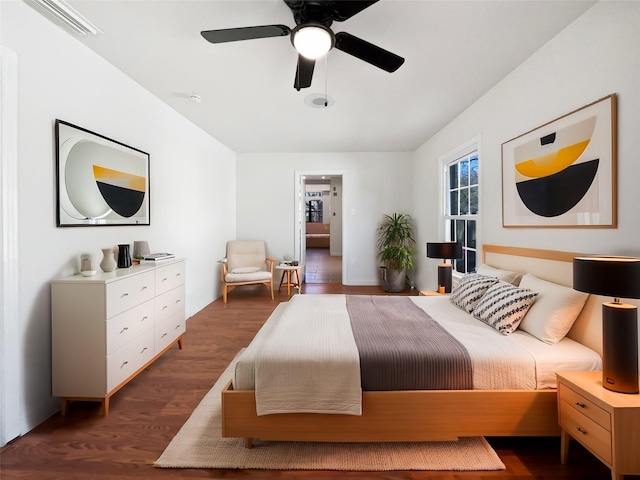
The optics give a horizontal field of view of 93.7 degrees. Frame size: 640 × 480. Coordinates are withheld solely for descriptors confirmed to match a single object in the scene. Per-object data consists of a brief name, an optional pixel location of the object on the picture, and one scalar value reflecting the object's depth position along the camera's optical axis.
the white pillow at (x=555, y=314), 1.84
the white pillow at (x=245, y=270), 5.04
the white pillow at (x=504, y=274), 2.49
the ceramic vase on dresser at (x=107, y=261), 2.25
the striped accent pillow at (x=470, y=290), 2.46
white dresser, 1.93
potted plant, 5.29
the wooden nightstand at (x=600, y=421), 1.29
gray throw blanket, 1.64
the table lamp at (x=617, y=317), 1.34
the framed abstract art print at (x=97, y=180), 2.10
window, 3.55
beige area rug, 1.58
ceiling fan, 1.68
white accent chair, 4.90
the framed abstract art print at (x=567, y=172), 1.77
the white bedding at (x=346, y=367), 1.59
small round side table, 5.18
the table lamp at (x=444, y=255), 3.38
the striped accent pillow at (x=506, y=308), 2.00
